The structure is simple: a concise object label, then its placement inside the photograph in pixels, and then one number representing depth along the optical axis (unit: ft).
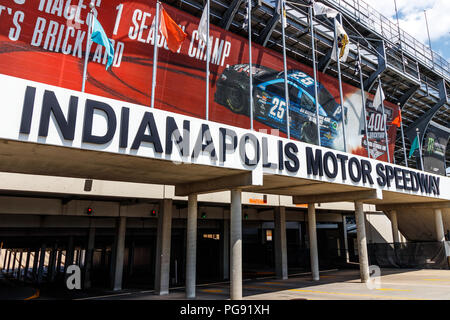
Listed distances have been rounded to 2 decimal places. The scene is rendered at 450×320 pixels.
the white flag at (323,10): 65.11
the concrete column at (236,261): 46.98
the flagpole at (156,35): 42.50
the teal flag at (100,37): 40.34
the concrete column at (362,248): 67.41
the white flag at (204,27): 50.47
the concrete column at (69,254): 100.68
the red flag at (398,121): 90.01
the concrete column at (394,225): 107.24
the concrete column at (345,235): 129.45
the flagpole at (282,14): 61.60
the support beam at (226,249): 94.27
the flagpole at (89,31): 36.76
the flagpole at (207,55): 48.47
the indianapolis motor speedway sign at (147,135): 29.73
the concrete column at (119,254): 73.56
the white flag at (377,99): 77.51
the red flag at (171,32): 47.83
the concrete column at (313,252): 74.79
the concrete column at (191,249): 53.93
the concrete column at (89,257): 83.25
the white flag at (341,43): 70.44
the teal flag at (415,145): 102.27
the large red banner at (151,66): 54.95
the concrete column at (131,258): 124.26
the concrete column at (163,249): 61.67
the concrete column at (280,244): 83.82
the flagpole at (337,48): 69.93
